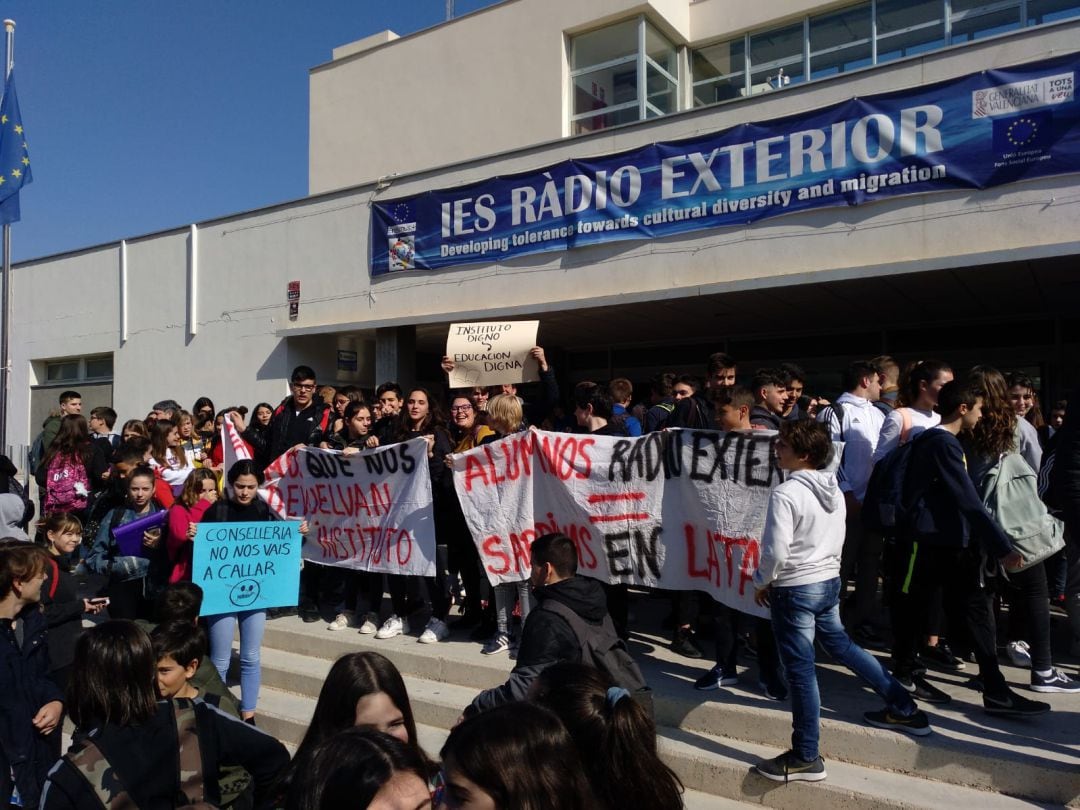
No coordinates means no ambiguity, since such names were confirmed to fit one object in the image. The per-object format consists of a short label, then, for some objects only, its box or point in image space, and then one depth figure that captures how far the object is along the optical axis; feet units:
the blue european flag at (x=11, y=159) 45.57
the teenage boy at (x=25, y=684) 12.19
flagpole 44.37
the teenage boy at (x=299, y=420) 28.07
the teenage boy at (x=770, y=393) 19.99
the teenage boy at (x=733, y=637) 16.78
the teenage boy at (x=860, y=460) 19.39
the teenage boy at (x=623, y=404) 22.27
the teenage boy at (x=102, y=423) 30.07
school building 29.45
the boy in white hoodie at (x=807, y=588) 13.73
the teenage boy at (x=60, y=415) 30.40
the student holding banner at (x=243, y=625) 18.71
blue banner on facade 26.37
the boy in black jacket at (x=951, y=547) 14.84
